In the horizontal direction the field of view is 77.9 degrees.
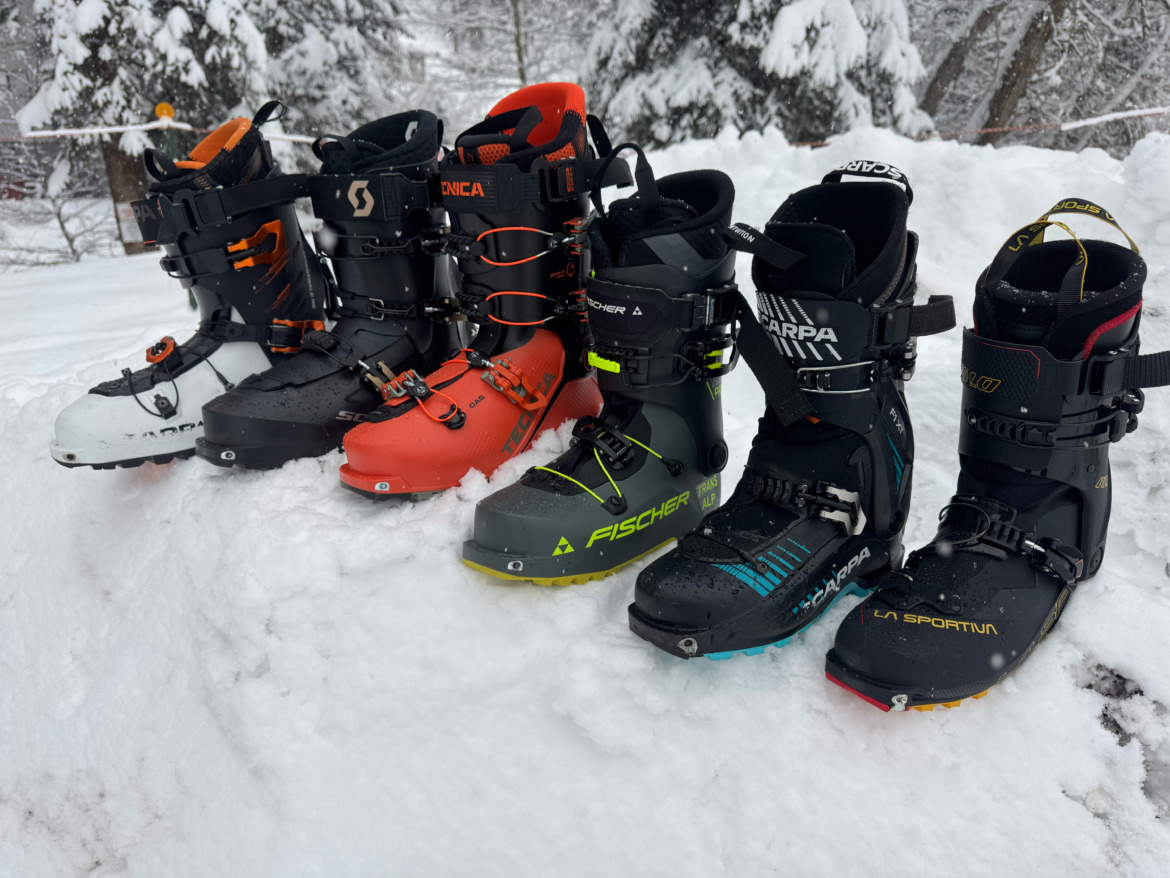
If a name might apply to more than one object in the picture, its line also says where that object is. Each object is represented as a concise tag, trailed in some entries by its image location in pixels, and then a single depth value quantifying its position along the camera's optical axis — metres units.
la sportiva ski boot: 1.03
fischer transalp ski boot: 1.30
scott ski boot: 1.69
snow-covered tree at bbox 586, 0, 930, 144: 6.35
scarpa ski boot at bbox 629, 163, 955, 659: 1.12
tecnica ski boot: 1.52
